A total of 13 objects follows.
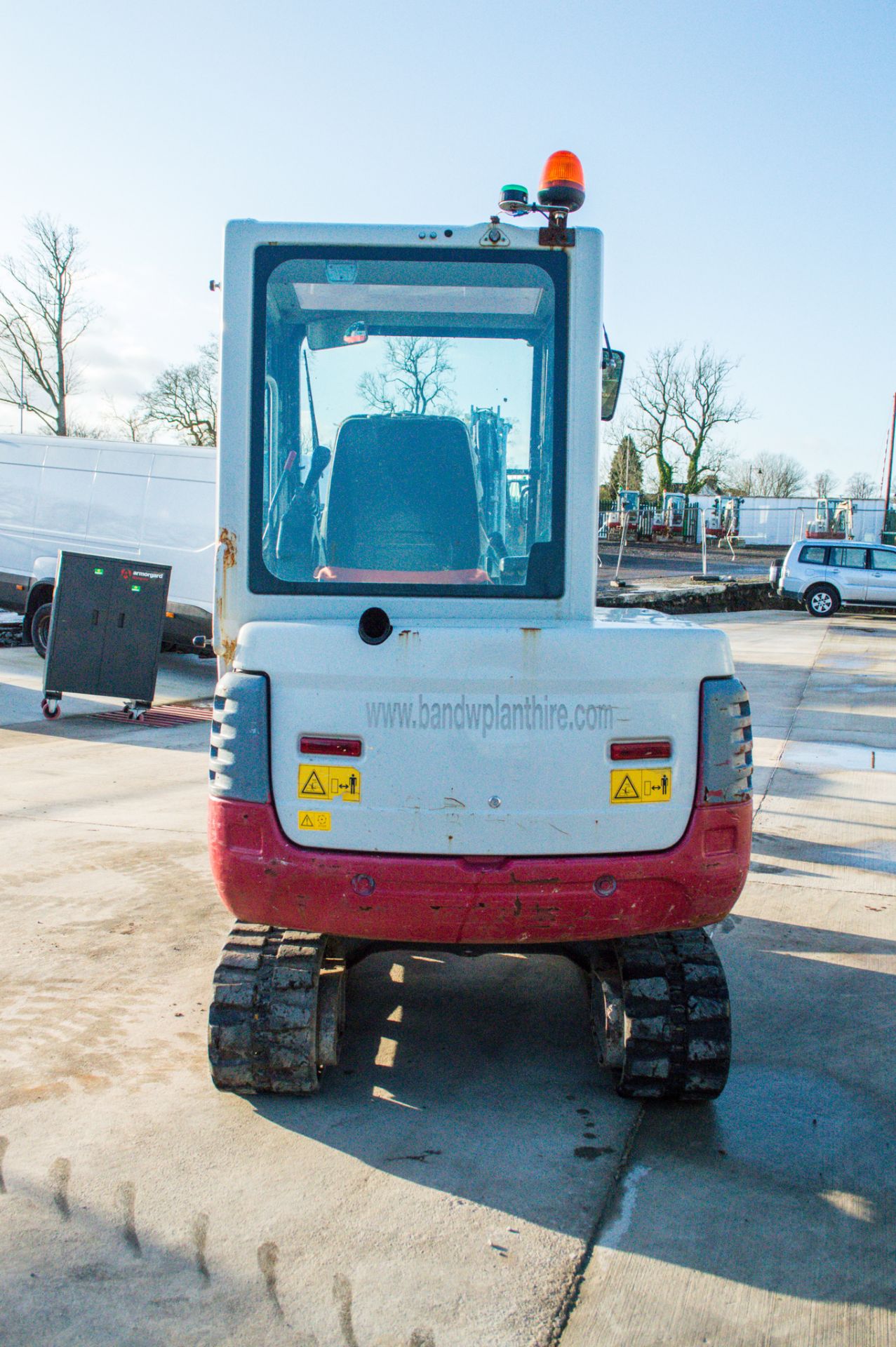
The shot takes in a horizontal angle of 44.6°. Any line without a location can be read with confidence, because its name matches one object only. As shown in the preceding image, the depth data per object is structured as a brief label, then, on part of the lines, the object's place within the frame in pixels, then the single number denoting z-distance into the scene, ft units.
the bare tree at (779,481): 262.47
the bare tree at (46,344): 152.46
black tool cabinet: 34.35
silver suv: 83.71
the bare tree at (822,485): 267.59
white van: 41.47
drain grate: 36.13
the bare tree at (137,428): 172.04
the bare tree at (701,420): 211.61
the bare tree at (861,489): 265.54
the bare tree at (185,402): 173.47
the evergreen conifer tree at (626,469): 206.59
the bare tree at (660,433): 212.43
